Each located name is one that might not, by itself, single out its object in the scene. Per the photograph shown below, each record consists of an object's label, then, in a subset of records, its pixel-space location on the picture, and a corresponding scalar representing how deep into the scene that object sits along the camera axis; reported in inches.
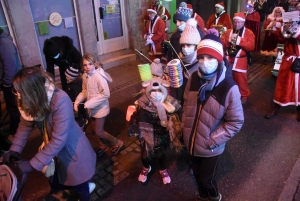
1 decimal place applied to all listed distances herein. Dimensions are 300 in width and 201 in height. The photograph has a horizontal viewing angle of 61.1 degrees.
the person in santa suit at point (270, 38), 314.3
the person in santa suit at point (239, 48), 199.8
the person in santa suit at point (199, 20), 289.2
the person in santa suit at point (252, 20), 332.5
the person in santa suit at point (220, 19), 283.3
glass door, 316.8
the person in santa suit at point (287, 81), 180.0
